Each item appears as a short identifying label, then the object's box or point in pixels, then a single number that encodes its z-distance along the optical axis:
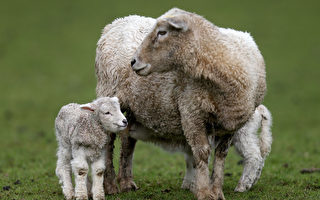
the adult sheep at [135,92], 15.86
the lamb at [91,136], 14.69
